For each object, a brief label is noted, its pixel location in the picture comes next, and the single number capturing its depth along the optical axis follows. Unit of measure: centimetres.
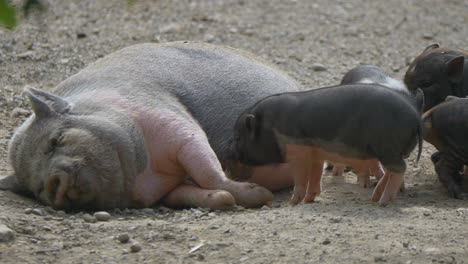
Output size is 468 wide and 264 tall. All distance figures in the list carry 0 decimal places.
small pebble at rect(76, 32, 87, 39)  2147
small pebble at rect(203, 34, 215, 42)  2141
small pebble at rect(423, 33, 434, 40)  2295
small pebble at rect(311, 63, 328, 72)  1942
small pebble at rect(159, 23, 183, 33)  2233
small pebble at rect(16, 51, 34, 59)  1909
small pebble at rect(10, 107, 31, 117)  1563
